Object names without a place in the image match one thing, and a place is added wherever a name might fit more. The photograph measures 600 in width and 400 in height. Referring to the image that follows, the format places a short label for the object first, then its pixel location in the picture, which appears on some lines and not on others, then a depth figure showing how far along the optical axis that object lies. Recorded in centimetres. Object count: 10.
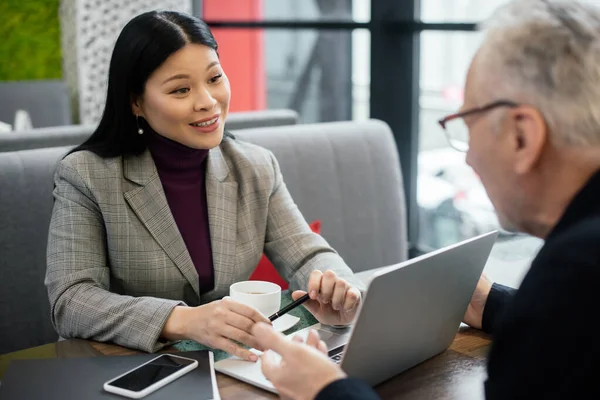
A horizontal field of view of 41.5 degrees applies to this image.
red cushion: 201
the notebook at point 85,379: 110
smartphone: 110
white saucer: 137
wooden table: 113
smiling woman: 154
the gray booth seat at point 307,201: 201
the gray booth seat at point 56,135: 232
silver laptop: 102
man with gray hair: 76
